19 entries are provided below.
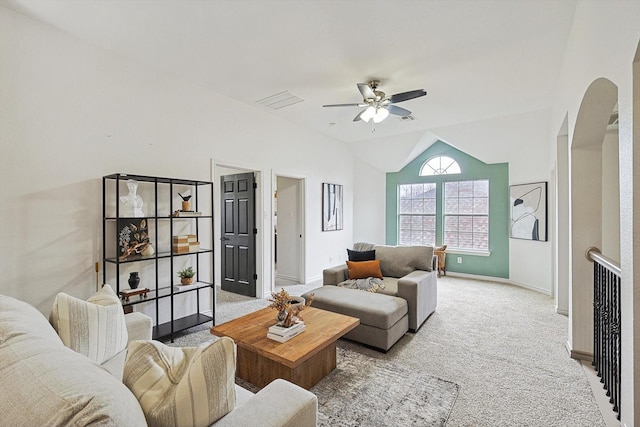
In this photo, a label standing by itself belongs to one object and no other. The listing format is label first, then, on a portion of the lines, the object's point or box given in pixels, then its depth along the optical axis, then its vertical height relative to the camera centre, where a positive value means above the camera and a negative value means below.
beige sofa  0.70 -0.45
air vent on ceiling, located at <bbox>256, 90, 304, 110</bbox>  4.01 +1.60
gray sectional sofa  2.82 -0.87
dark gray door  4.71 -0.31
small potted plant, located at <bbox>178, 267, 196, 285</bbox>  3.37 -0.68
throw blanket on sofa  3.58 -0.84
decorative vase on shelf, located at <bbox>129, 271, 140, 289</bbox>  2.94 -0.64
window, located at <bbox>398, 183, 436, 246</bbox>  6.46 +0.03
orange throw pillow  3.88 -0.71
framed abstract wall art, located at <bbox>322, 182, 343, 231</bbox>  6.00 +0.18
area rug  1.91 -1.28
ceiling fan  3.25 +1.32
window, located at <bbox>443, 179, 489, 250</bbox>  5.90 +0.03
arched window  6.20 +1.03
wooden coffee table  2.01 -0.90
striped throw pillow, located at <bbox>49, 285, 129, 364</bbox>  1.58 -0.61
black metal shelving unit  2.94 -0.26
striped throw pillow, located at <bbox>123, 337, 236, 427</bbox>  0.93 -0.54
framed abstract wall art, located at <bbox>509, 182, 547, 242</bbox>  4.87 +0.07
